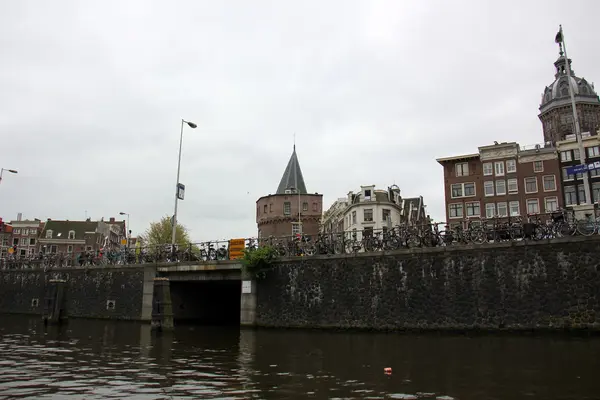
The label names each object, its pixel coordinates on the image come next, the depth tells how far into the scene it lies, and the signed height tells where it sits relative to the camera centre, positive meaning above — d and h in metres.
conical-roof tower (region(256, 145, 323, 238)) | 79.75 +14.55
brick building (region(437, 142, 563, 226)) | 61.25 +15.48
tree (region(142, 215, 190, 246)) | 78.06 +10.84
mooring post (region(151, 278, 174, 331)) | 25.56 -0.52
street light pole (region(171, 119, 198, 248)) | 36.81 +9.40
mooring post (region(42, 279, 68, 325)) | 31.06 -0.35
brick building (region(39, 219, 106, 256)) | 100.25 +12.84
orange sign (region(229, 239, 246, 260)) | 30.88 +3.32
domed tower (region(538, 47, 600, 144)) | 94.38 +38.40
